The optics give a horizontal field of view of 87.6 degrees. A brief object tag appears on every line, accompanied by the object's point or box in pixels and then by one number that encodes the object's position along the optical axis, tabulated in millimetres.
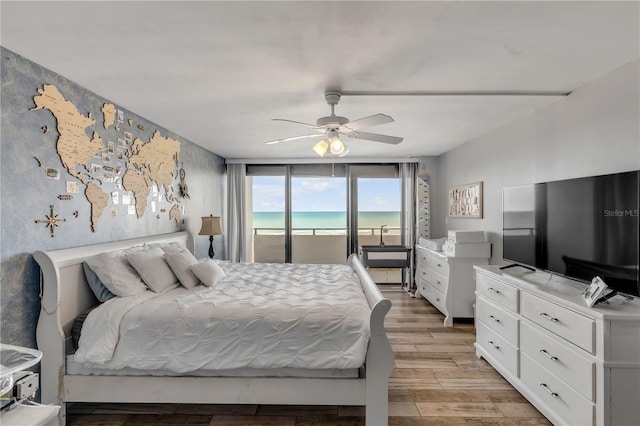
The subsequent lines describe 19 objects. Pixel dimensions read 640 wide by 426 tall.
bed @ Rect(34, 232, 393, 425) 2152
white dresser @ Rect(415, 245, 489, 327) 4160
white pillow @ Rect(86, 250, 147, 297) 2484
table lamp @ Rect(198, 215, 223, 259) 4625
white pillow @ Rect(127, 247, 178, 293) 2730
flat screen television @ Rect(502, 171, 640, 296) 1997
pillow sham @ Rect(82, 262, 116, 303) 2482
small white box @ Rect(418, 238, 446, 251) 4849
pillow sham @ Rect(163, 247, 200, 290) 2945
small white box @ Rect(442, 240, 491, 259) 4125
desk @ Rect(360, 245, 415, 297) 5512
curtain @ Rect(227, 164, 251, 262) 6098
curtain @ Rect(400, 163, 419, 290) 6043
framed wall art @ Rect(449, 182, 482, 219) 4410
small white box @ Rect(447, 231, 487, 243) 4156
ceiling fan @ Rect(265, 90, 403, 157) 2512
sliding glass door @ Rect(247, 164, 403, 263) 6199
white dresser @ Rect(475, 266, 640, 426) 1813
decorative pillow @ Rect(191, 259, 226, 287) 2992
